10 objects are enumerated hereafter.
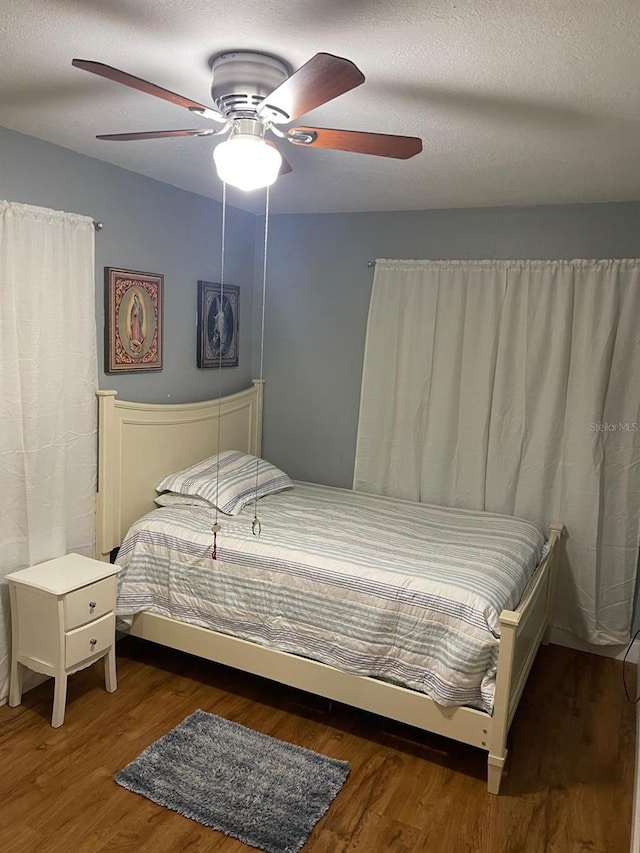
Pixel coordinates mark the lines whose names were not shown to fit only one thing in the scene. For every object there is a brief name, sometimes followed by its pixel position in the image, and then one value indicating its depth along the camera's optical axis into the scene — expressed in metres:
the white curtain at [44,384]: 2.71
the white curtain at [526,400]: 3.43
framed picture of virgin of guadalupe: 3.24
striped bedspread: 2.53
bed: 2.48
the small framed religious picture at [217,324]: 3.91
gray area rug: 2.24
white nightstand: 2.68
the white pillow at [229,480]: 3.47
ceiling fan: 1.79
